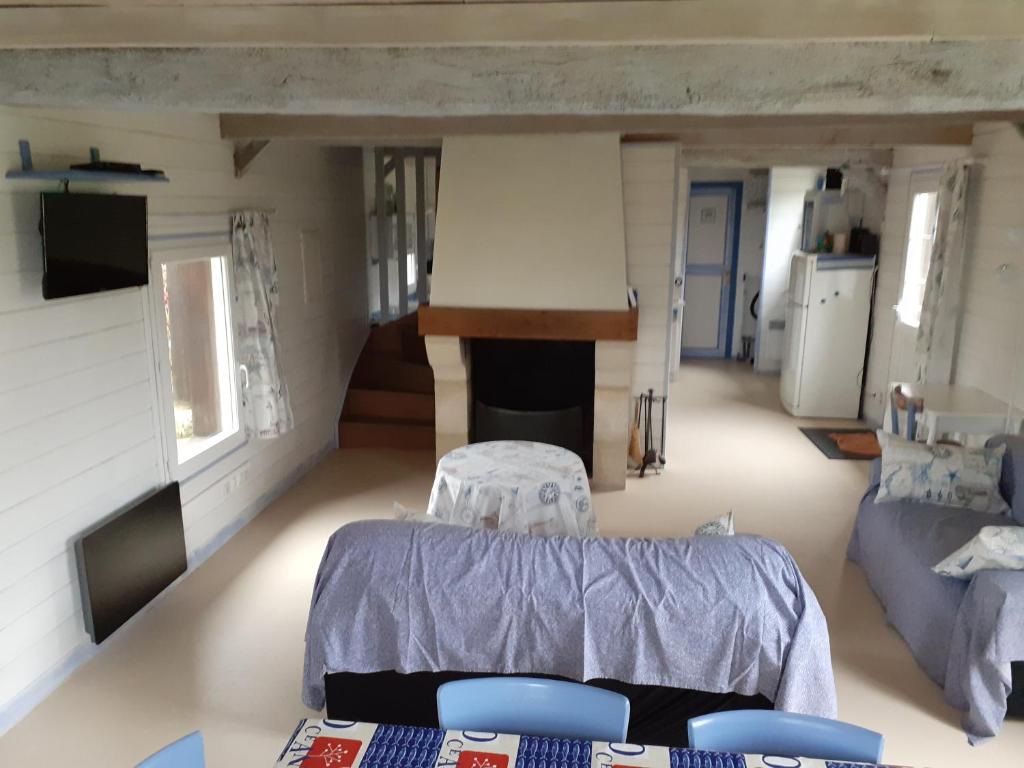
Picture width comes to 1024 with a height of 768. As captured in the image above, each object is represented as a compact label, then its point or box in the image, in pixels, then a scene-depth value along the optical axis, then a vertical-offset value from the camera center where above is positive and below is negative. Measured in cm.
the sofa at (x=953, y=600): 284 -148
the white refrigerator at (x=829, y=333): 687 -89
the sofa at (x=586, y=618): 247 -123
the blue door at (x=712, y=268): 925 -45
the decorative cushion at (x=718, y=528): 292 -110
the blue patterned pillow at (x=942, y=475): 377 -117
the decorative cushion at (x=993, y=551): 295 -119
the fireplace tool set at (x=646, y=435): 569 -150
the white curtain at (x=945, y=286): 512 -35
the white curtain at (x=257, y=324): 451 -58
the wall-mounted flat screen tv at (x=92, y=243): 296 -9
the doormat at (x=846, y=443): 612 -169
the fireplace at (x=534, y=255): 500 -17
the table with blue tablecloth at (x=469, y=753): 171 -116
